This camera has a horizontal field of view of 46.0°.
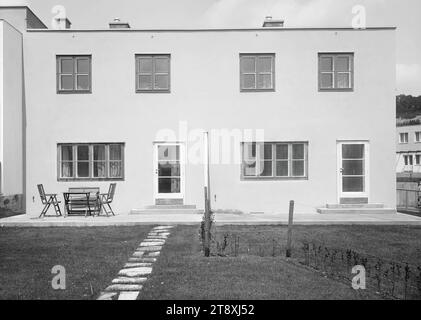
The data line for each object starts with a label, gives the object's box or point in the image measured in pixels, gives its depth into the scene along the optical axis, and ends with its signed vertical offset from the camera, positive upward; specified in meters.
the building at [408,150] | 56.12 +0.84
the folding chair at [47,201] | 14.80 -1.33
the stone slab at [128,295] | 6.34 -1.80
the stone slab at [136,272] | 7.72 -1.81
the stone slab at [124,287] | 6.80 -1.80
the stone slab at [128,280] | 7.23 -1.81
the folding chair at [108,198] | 15.19 -1.26
